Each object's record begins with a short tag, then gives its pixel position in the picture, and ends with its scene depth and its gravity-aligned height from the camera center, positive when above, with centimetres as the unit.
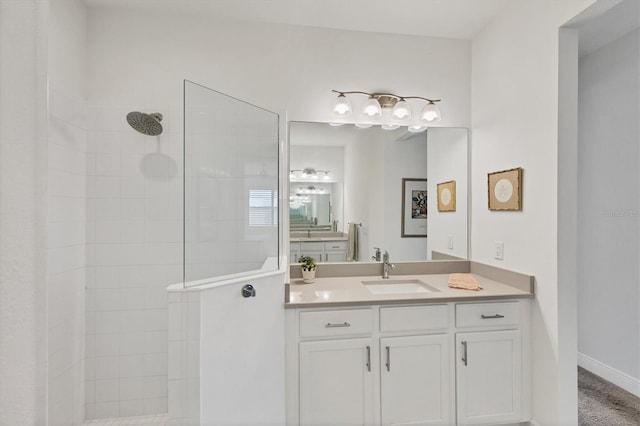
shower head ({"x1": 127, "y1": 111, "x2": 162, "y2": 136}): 196 +59
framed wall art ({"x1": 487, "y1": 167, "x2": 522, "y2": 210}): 196 +17
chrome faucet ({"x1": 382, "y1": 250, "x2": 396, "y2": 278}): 233 -39
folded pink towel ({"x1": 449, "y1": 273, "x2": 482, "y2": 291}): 197 -44
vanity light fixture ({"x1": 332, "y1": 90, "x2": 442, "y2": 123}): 231 +82
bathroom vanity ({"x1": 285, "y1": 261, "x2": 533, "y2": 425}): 175 -83
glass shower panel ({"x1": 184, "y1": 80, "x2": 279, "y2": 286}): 152 +14
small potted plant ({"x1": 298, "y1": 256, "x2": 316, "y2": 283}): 222 -40
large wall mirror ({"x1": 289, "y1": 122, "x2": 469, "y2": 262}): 244 +17
